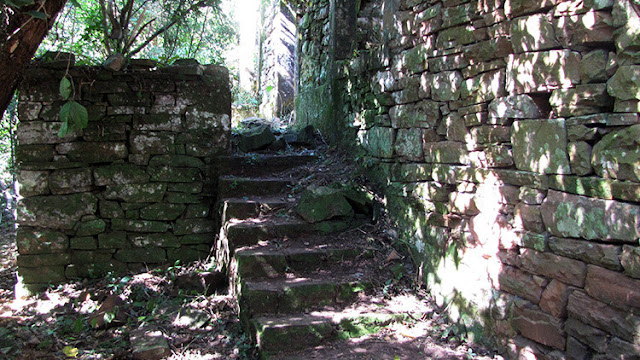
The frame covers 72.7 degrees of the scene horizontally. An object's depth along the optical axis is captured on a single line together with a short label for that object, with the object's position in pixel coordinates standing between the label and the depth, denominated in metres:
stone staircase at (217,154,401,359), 3.08
